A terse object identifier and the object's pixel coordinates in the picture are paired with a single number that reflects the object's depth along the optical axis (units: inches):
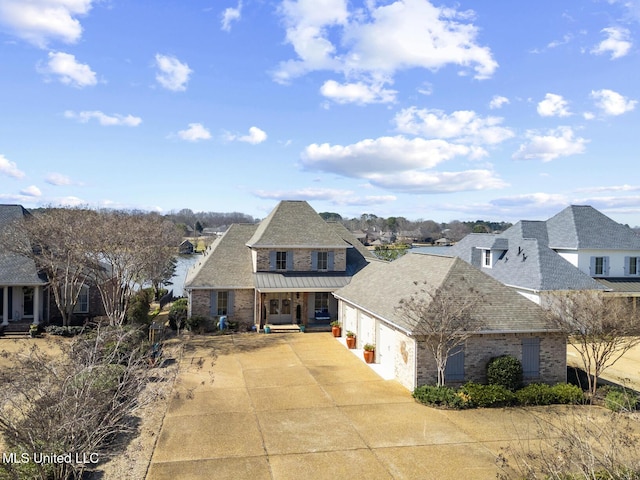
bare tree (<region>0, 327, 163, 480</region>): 343.3
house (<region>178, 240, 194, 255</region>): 3792.1
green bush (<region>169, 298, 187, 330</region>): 1199.6
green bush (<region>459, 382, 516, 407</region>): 657.6
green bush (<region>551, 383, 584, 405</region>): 684.9
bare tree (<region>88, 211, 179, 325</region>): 1043.9
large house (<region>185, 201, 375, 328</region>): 1204.5
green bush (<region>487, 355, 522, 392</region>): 697.0
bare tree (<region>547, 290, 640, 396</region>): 685.3
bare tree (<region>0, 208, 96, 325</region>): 1065.5
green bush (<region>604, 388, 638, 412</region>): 641.0
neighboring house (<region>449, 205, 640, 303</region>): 1235.9
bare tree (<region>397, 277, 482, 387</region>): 679.7
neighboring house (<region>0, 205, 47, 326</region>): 1133.7
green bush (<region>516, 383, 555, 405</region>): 671.1
